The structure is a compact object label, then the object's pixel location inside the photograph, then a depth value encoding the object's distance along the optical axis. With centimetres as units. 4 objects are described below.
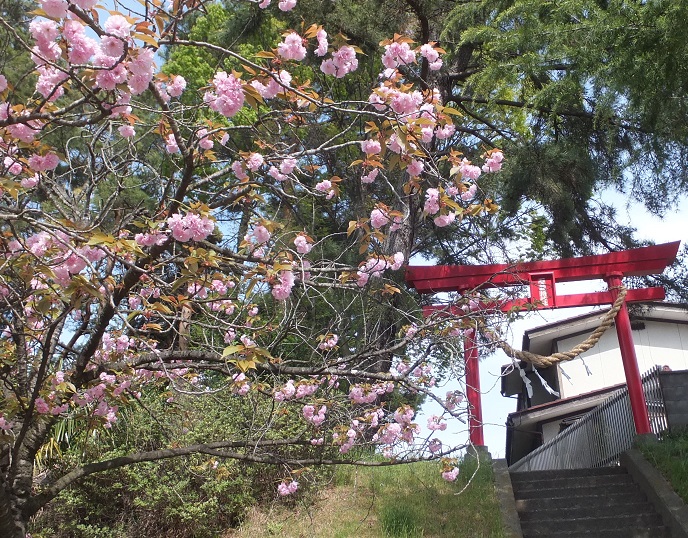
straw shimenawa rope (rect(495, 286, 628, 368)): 775
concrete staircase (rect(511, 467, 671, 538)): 699
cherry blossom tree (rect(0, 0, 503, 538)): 276
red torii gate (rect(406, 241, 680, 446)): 865
